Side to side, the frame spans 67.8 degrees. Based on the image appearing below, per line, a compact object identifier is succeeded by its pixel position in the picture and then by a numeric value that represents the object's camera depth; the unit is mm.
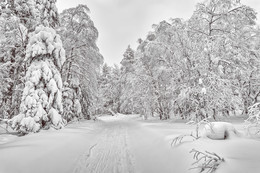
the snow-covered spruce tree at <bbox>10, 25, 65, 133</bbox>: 10227
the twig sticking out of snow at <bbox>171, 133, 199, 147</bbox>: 6184
